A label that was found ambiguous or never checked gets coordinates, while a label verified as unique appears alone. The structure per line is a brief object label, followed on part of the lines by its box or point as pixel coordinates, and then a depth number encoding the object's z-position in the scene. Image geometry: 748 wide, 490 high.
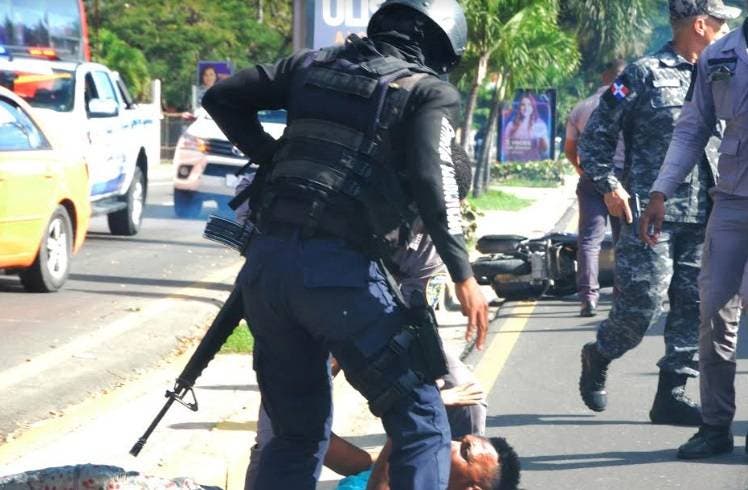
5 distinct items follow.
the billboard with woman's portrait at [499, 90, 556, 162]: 34.82
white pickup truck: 15.87
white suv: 18.73
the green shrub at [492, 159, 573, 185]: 37.94
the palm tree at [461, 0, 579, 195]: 25.52
